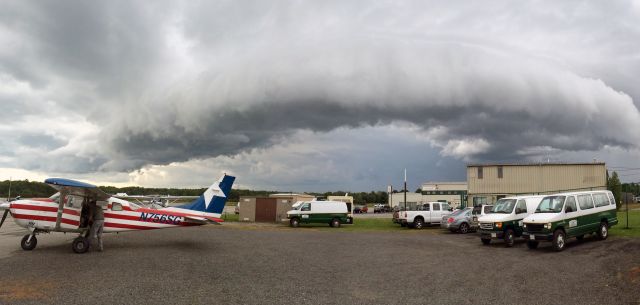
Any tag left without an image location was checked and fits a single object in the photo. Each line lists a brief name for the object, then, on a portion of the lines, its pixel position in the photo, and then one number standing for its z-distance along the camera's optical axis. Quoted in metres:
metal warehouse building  37.53
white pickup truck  27.81
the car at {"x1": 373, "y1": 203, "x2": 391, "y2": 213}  68.38
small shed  35.69
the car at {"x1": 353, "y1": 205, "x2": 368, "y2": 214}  65.81
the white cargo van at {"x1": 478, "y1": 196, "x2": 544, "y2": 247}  17.36
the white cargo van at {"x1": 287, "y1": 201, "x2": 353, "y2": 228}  30.58
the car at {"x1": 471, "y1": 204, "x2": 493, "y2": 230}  23.02
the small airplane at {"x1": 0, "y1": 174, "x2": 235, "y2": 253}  14.90
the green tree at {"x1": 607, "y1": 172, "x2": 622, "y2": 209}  56.96
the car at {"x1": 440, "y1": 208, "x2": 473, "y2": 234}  23.86
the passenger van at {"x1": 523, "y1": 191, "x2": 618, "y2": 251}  14.81
